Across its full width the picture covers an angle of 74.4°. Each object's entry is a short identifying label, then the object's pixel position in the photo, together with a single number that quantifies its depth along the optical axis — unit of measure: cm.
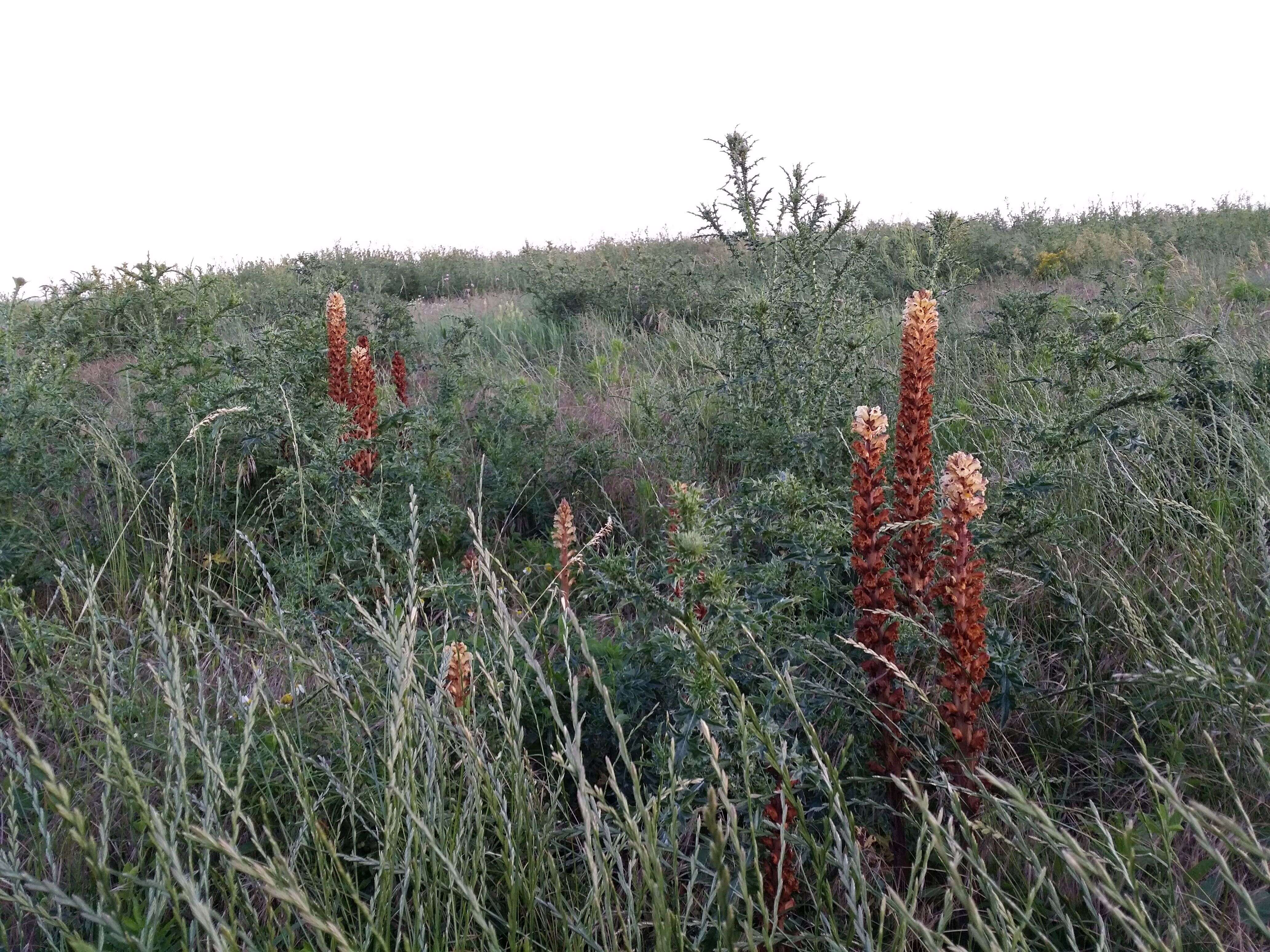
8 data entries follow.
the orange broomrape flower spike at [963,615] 164
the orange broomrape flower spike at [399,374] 416
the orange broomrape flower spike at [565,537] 221
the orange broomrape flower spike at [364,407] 328
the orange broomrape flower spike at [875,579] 173
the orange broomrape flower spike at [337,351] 339
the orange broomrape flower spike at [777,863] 146
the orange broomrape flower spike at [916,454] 182
